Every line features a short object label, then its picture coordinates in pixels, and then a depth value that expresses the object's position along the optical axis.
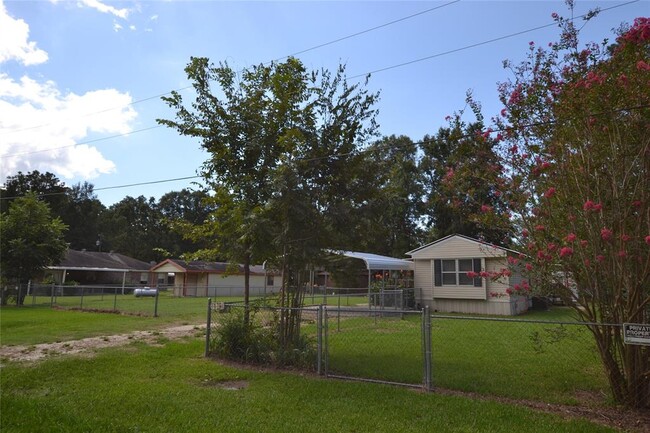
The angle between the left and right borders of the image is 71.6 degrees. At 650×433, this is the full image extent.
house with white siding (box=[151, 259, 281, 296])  36.69
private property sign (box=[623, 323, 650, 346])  5.14
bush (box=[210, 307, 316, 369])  7.85
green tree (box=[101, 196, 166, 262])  60.59
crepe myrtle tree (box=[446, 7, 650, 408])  5.50
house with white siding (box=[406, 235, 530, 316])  19.16
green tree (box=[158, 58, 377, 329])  8.06
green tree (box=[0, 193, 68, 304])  21.38
